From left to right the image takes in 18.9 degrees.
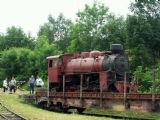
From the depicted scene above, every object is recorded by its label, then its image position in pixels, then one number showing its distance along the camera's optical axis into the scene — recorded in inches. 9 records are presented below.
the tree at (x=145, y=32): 2217.0
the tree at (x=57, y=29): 4594.0
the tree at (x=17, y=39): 3969.0
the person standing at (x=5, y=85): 1740.2
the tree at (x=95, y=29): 2728.8
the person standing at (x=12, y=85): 1684.2
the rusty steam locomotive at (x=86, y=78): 1066.1
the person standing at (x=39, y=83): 1524.4
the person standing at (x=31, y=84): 1492.7
